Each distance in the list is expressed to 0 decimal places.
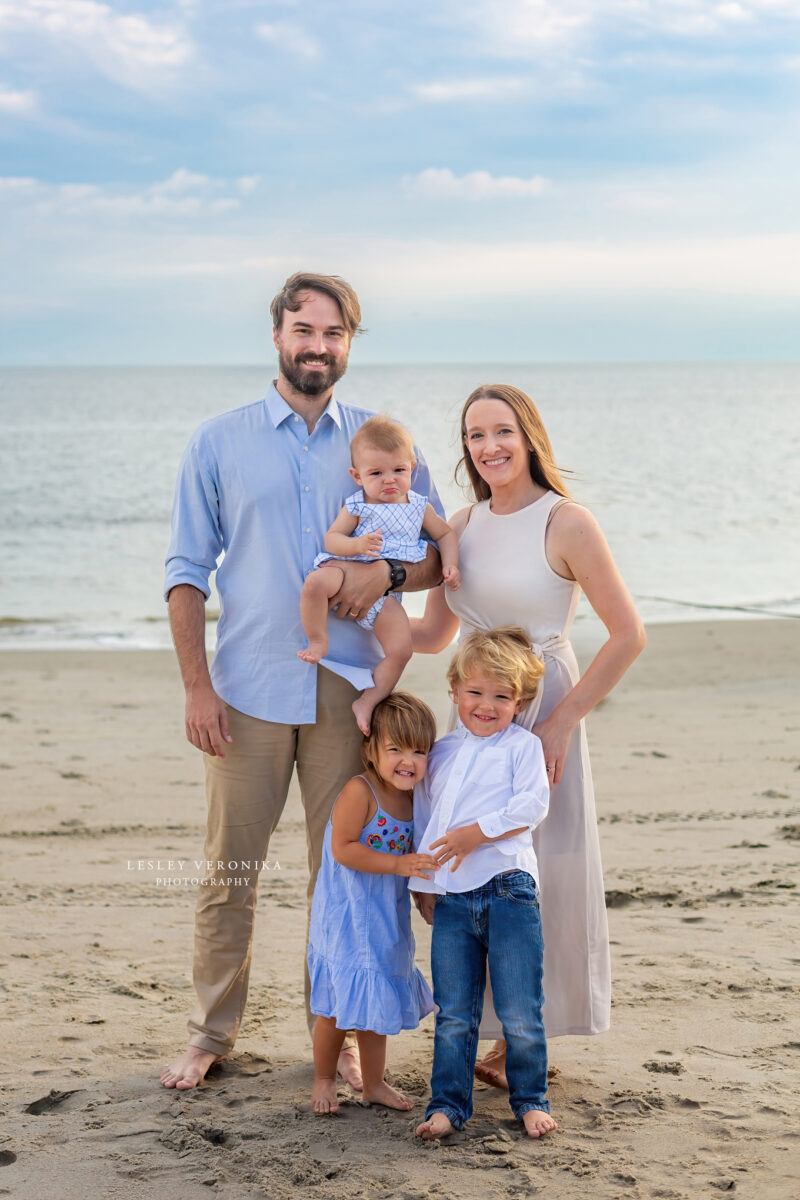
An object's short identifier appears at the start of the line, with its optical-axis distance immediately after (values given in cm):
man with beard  327
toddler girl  298
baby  312
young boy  287
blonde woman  311
